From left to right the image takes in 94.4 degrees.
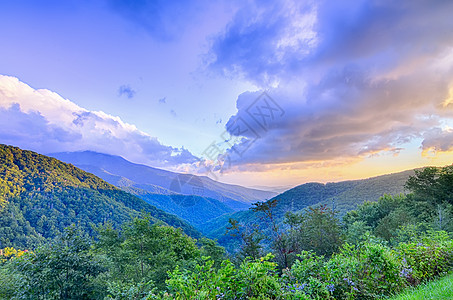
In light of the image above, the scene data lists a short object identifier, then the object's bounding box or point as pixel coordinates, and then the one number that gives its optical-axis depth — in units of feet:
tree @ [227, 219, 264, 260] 35.21
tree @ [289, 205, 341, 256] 38.55
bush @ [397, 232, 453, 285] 13.10
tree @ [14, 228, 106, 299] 25.80
